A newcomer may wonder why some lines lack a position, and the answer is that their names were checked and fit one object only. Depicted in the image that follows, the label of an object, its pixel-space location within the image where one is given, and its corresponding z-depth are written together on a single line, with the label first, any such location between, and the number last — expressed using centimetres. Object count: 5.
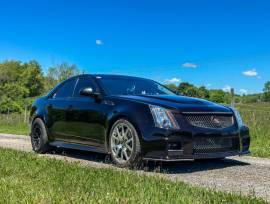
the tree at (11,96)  4556
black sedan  403
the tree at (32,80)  6667
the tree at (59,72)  4850
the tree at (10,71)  6604
